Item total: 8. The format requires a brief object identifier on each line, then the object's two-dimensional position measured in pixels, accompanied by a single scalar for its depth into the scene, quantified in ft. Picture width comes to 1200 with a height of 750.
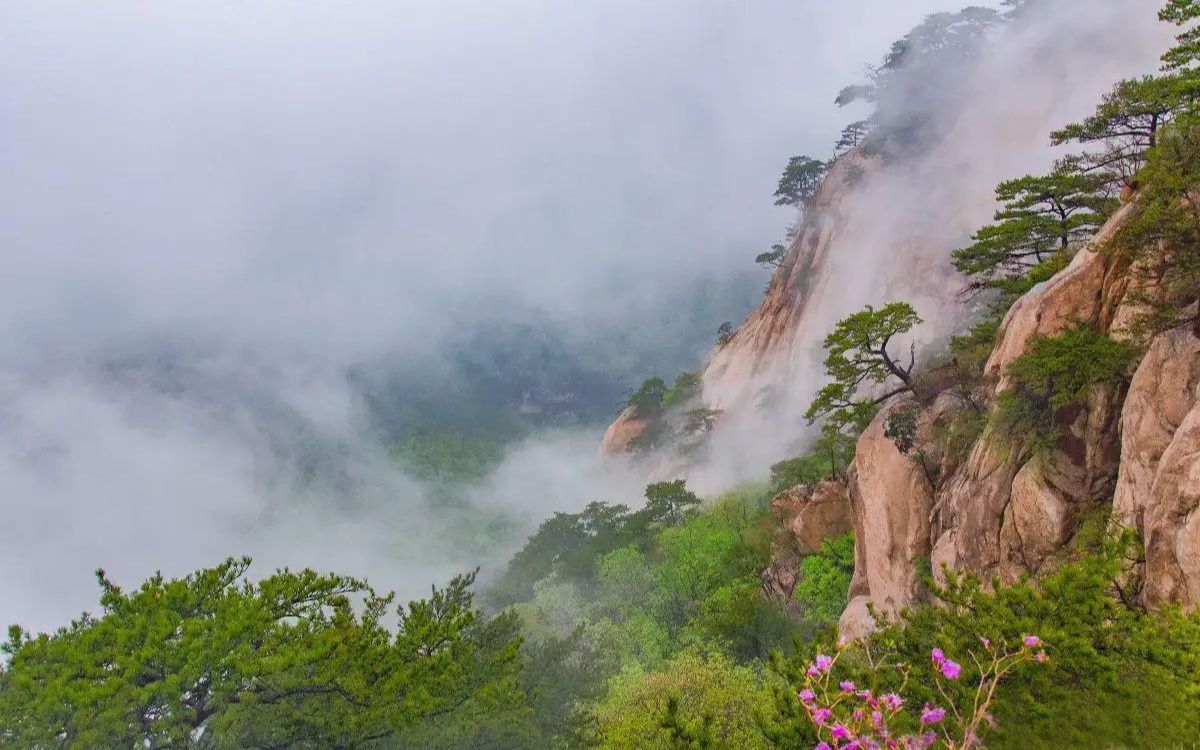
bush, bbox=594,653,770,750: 68.74
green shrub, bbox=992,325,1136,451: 57.06
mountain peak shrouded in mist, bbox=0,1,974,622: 474.49
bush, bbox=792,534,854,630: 117.19
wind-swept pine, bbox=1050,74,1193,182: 65.77
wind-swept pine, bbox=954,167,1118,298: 81.92
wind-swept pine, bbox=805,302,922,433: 81.41
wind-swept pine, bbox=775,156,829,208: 241.35
